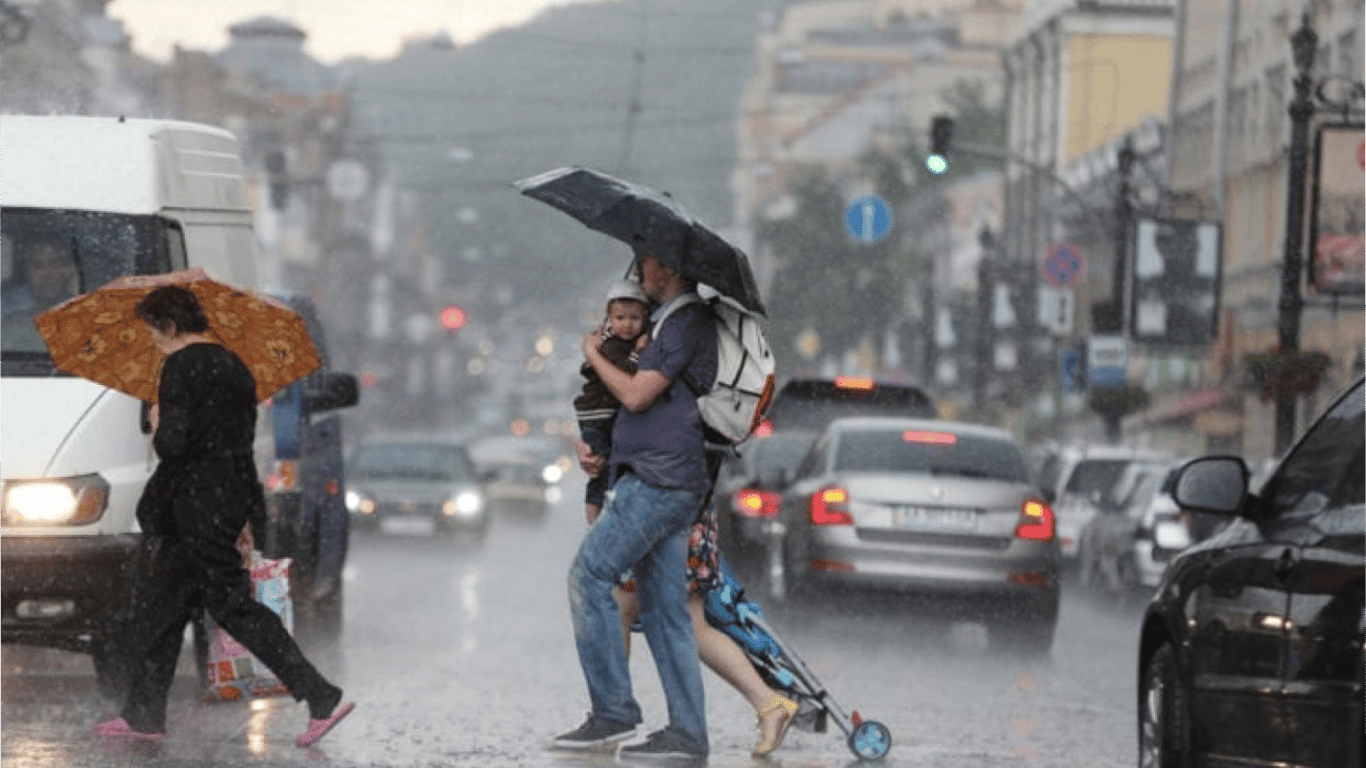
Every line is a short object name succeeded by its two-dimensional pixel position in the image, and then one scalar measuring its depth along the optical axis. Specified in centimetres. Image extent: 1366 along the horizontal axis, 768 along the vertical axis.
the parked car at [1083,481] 3800
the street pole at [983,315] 7625
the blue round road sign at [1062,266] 6010
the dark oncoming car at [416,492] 4412
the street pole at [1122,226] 5072
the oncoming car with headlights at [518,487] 6762
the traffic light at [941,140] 4453
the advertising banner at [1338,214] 3962
